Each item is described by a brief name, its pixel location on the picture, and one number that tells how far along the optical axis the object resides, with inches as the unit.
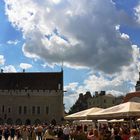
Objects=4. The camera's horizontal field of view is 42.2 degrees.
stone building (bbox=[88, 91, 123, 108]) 1944.5
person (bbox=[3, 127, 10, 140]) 536.2
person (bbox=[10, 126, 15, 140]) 578.4
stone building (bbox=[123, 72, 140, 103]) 955.7
